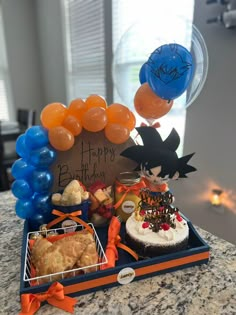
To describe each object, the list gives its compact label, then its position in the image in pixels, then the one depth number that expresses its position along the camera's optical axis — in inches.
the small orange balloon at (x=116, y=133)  31.0
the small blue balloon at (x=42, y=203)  28.8
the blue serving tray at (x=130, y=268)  20.8
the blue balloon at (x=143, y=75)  34.6
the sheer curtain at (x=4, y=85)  141.8
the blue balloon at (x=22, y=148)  29.2
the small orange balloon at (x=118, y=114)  31.5
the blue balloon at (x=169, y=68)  30.3
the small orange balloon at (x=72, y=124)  30.0
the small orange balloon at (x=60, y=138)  28.9
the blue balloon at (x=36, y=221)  29.0
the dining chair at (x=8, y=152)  101.3
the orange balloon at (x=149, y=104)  33.7
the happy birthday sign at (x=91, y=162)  31.6
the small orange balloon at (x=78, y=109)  30.9
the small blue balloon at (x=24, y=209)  28.9
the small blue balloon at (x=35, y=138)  28.5
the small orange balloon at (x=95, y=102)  31.8
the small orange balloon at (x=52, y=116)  30.2
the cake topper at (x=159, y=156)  24.9
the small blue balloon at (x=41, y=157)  28.4
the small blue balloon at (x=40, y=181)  28.6
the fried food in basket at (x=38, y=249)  22.5
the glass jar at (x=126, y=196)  30.9
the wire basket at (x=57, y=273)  21.0
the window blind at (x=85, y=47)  95.7
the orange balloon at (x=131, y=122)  31.9
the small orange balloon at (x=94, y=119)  29.7
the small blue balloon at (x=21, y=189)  28.6
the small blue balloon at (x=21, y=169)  28.8
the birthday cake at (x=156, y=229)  24.0
